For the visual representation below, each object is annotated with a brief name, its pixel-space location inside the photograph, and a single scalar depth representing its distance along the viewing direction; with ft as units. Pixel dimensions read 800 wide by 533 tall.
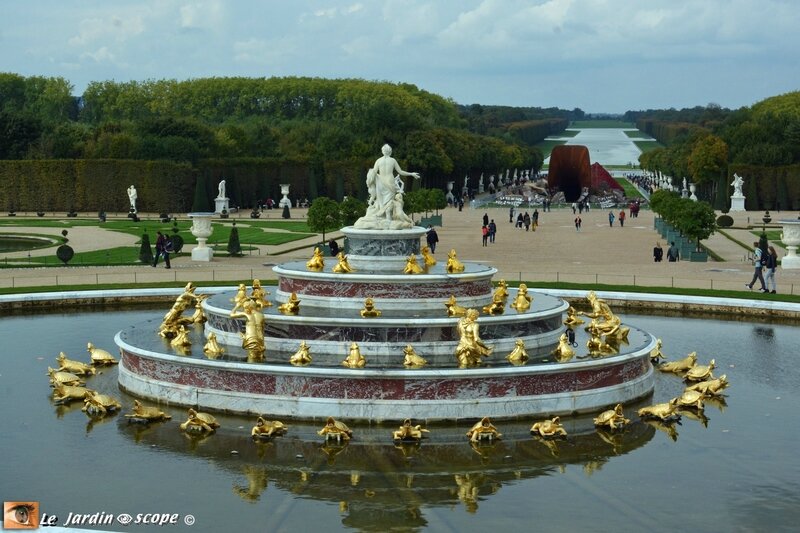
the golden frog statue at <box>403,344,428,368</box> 77.35
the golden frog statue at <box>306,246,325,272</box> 94.02
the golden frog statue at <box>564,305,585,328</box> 96.22
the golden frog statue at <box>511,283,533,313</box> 88.99
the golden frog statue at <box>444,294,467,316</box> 85.51
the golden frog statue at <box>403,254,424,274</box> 92.73
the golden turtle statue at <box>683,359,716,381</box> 84.17
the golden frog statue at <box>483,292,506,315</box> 88.07
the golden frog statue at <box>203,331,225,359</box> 80.79
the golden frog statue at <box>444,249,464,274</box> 93.30
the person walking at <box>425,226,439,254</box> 180.62
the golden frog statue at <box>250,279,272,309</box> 87.61
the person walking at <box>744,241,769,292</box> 129.80
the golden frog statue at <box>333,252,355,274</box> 92.79
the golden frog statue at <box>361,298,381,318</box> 84.58
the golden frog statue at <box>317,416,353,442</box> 69.41
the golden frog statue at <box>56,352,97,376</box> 86.12
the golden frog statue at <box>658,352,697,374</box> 88.38
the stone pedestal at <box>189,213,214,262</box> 166.91
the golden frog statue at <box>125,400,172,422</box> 73.61
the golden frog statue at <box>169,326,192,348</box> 83.92
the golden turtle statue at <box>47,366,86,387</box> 81.00
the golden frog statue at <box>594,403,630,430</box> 72.74
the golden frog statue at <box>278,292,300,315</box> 87.15
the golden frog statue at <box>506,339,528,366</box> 78.22
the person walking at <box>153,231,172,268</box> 156.36
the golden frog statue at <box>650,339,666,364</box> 92.94
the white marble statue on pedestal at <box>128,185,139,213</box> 286.25
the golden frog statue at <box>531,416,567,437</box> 70.64
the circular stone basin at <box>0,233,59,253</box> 200.37
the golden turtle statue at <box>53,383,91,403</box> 78.95
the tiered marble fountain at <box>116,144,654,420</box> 73.77
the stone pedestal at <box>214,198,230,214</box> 302.66
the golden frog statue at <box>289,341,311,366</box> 77.25
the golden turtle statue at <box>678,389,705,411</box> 78.18
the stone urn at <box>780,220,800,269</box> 164.25
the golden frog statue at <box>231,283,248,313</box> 85.92
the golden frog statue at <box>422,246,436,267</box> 95.86
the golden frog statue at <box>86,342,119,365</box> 90.58
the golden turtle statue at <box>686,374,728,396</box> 80.94
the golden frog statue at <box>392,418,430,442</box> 69.46
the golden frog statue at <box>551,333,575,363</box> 80.12
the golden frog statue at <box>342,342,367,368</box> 76.02
